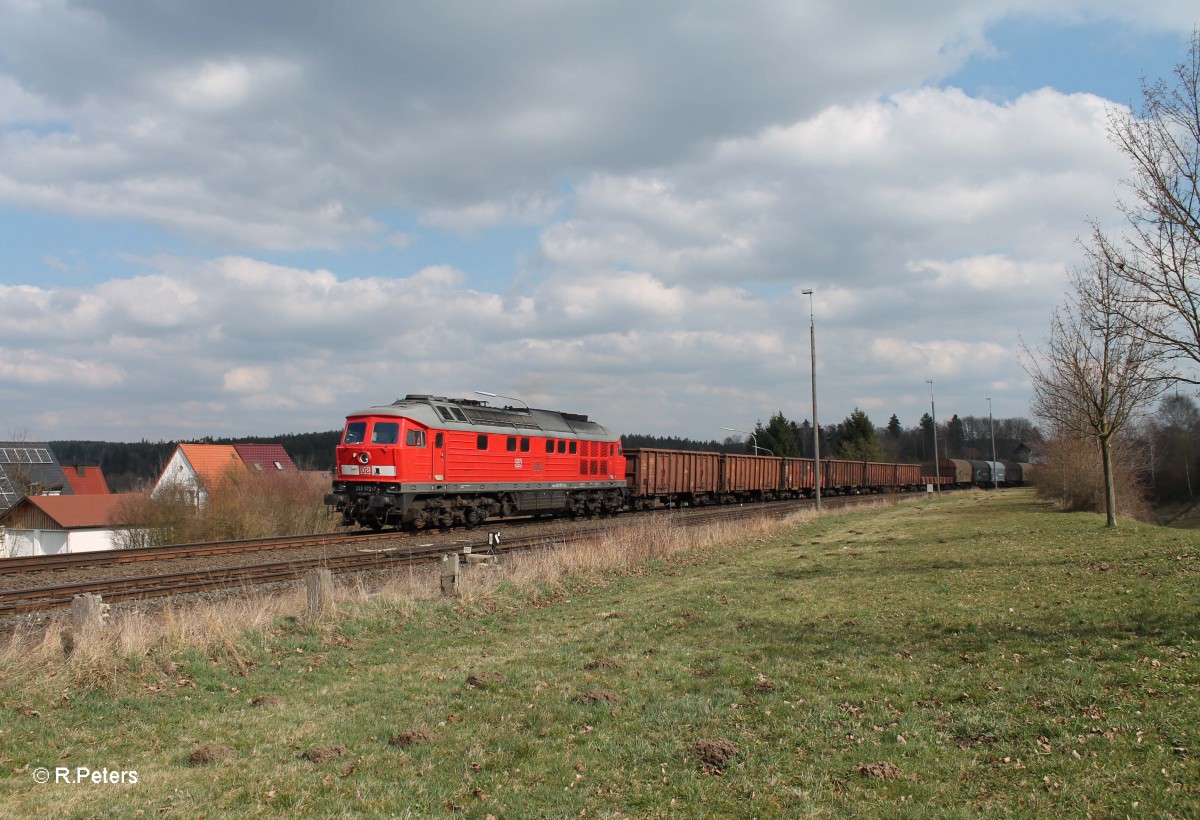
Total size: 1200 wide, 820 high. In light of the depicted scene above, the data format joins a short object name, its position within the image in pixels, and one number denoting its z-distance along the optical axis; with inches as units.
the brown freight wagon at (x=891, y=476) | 2429.9
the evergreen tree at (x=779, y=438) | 3567.9
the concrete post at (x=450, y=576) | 528.7
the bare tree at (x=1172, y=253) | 558.3
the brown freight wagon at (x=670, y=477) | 1501.0
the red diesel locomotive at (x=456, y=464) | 946.7
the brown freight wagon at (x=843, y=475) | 2117.4
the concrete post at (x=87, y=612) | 363.9
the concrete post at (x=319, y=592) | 450.3
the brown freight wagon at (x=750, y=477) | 1753.0
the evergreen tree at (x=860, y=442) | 3371.1
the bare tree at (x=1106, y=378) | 773.3
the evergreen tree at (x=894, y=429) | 6131.9
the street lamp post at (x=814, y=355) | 1337.4
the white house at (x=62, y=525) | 1765.5
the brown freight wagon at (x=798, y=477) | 2036.2
